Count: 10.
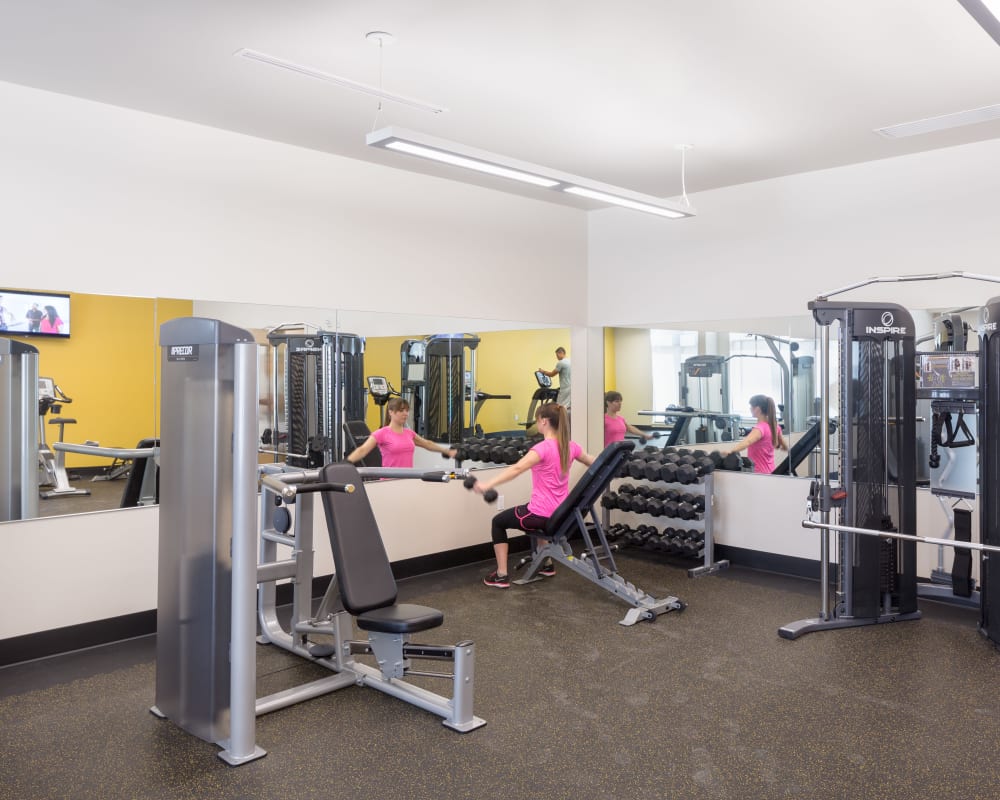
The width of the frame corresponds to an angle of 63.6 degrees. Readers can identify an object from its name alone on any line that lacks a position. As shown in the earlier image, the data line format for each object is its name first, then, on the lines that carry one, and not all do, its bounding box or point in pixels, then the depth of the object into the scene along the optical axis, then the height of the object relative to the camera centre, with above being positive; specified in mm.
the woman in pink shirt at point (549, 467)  4598 -452
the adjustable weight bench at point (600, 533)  4191 -827
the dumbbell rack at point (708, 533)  5117 -926
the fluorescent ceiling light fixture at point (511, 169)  3207 +1000
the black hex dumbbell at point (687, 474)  5113 -548
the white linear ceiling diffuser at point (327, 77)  3094 +1263
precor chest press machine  2631 -616
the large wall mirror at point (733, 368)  4578 +135
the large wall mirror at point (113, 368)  3594 +96
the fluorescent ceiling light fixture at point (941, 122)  3334 +1149
